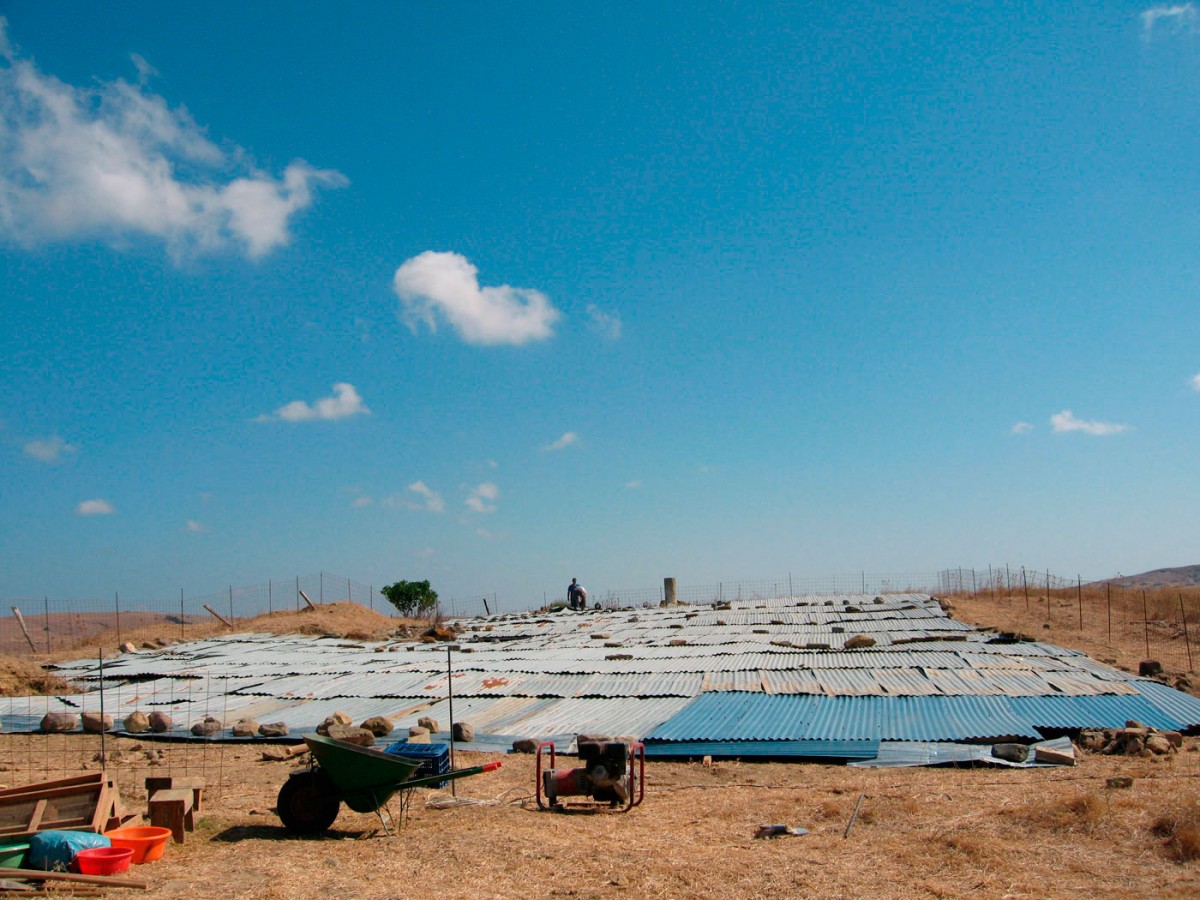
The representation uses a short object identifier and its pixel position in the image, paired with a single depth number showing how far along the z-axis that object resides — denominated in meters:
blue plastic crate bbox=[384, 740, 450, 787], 7.82
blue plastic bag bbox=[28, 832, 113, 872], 5.45
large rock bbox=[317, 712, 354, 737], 10.58
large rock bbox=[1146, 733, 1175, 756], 8.77
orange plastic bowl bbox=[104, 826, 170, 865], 5.87
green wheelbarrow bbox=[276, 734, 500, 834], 6.45
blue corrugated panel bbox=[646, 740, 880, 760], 9.34
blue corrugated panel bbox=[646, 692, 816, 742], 10.27
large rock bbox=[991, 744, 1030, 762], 8.73
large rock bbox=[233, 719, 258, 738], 11.48
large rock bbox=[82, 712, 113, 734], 11.92
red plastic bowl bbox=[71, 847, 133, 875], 5.43
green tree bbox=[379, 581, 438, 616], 39.59
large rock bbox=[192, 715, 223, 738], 11.59
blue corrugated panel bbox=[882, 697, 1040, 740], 9.69
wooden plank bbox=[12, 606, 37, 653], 27.11
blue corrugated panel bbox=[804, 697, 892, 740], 10.00
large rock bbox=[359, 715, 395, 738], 11.09
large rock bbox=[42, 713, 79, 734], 12.09
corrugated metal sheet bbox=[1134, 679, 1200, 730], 10.07
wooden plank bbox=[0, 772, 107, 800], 5.96
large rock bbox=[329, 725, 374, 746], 8.83
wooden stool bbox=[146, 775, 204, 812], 7.13
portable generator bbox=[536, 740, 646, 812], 7.35
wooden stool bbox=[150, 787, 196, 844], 6.50
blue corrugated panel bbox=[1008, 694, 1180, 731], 9.98
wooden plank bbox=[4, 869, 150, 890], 5.04
